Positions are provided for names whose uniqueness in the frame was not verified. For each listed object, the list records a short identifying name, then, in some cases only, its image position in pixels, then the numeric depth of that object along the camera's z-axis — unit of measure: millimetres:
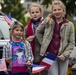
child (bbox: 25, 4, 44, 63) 6516
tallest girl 6246
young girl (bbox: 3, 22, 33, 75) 5962
